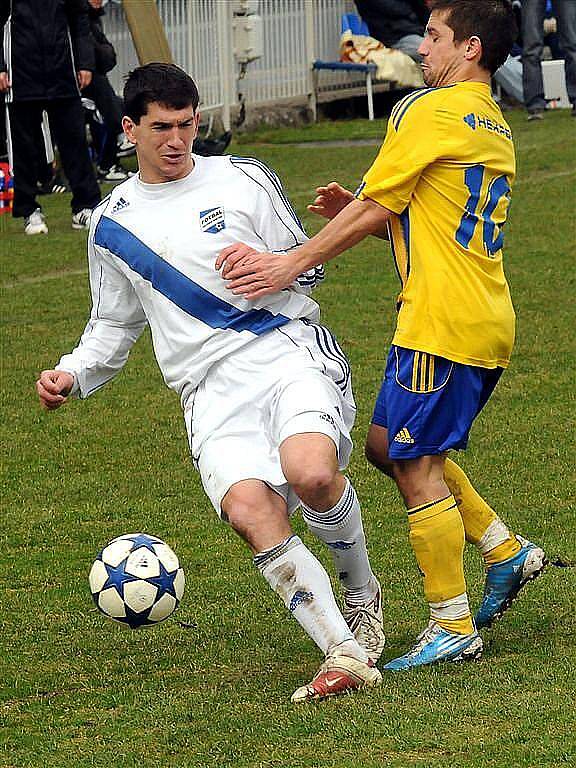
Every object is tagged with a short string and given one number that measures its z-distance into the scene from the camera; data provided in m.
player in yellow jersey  8.86
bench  41.41
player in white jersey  8.98
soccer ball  9.36
